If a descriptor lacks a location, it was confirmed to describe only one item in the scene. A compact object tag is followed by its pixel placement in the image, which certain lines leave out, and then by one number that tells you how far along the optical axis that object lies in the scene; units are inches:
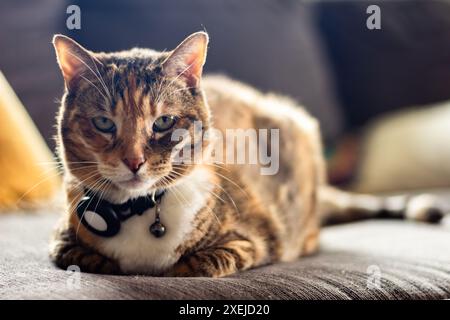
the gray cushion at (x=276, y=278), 32.6
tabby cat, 34.7
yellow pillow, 44.9
